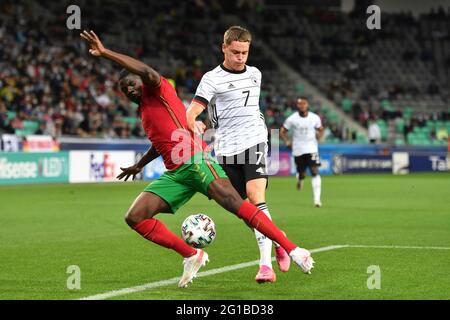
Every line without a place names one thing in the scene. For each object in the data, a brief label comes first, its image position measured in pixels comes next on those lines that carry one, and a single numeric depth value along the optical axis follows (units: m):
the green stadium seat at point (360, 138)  40.42
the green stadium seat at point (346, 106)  42.59
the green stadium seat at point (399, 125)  42.44
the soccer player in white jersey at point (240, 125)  8.32
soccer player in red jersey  7.66
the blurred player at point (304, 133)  20.48
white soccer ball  8.53
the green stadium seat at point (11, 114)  27.13
